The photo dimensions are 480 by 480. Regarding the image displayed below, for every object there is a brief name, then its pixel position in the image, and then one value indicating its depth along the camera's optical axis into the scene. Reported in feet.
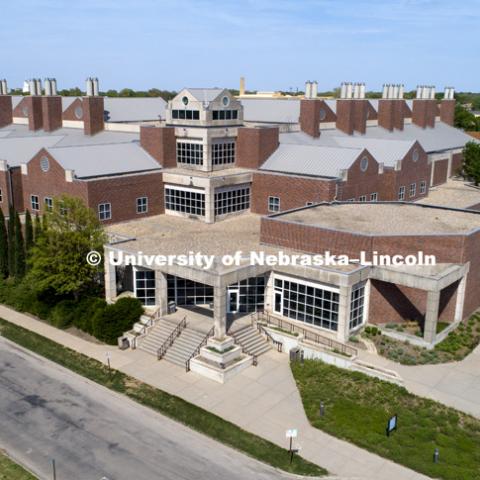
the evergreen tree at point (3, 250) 140.15
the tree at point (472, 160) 214.07
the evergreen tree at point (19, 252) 135.03
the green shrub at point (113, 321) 107.96
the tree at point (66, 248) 113.91
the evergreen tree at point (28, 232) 133.45
